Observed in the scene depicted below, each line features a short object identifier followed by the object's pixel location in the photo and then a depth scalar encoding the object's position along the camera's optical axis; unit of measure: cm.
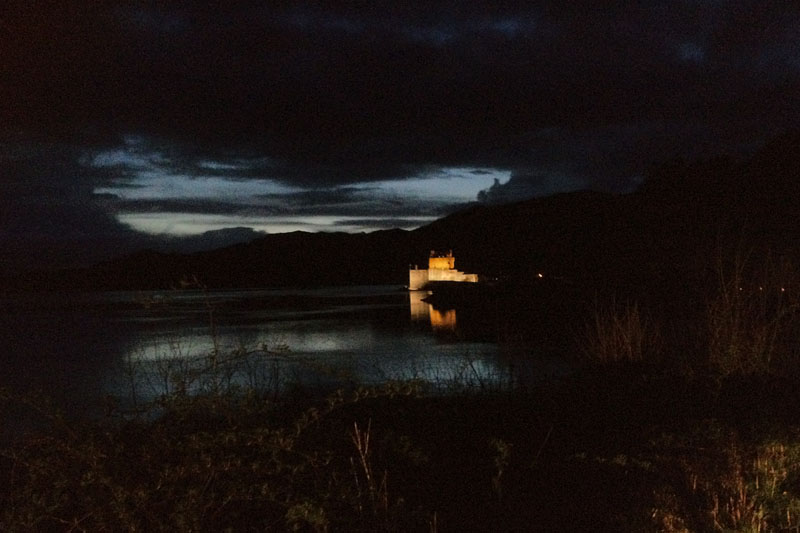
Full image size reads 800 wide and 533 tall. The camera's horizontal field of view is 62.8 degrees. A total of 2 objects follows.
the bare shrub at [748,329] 943
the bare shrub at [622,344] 1157
